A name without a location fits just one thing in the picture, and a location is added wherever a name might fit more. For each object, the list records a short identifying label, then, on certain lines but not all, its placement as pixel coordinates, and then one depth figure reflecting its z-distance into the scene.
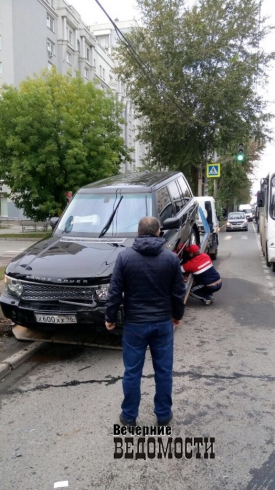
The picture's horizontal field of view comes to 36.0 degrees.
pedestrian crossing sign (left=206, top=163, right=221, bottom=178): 23.34
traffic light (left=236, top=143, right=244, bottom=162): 21.05
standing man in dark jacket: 3.29
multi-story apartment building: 34.34
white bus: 10.90
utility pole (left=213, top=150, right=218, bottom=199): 41.15
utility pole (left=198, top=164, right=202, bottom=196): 28.97
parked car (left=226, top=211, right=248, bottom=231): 33.12
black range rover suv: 4.88
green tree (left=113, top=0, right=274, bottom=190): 23.47
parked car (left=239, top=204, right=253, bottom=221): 65.62
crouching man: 7.54
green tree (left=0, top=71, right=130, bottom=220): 19.84
